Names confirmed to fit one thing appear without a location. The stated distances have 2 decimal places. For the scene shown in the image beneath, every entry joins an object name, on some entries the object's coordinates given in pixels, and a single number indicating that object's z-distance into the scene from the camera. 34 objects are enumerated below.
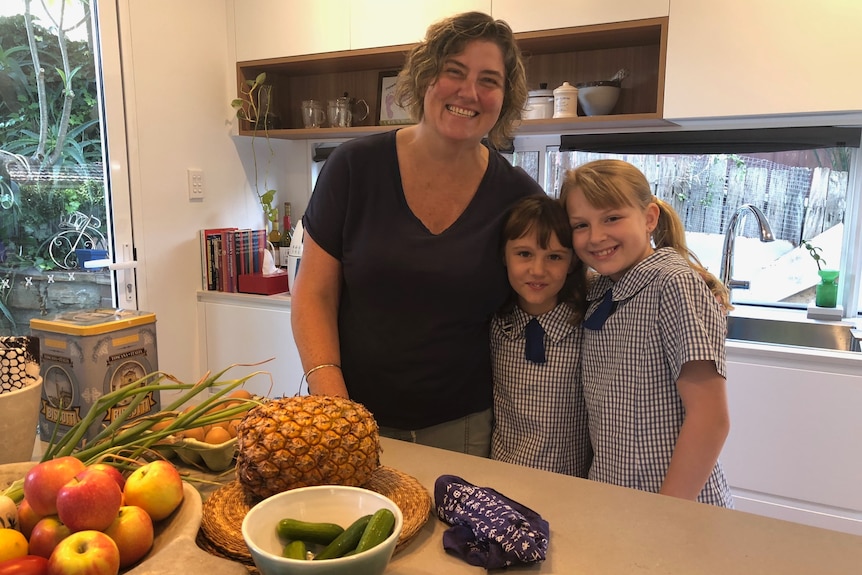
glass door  2.16
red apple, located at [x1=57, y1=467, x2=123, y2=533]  0.60
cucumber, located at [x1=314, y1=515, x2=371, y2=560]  0.61
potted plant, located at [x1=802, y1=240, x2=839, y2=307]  2.25
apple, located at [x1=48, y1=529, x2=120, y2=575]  0.54
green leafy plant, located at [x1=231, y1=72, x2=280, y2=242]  2.81
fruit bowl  0.57
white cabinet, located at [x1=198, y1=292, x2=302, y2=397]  2.61
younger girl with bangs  1.25
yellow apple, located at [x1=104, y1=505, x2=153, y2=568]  0.61
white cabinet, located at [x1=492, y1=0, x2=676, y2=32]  2.05
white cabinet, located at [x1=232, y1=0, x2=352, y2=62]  2.57
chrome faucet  2.31
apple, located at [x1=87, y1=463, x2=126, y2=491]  0.65
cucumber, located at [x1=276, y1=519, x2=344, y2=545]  0.63
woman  1.25
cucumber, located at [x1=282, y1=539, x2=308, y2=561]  0.60
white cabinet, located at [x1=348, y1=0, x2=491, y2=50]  2.34
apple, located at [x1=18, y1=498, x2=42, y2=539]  0.63
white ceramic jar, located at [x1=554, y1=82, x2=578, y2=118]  2.28
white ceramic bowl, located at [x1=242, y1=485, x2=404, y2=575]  0.56
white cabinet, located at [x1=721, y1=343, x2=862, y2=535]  1.78
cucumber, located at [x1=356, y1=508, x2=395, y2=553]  0.59
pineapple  0.75
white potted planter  0.79
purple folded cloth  0.69
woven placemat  0.69
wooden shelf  2.19
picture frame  2.73
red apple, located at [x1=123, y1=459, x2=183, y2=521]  0.66
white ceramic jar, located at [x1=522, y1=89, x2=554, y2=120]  2.35
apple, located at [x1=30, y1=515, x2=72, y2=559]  0.59
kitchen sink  2.14
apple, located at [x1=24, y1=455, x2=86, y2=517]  0.62
